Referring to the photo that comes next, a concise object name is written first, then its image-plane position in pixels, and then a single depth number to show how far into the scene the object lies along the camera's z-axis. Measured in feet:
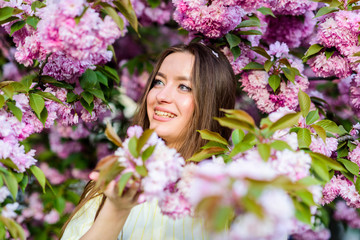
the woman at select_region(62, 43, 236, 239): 5.50
